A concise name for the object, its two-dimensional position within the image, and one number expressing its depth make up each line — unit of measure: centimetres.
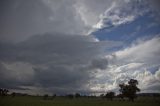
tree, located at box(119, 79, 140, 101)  5250
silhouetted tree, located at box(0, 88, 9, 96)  7267
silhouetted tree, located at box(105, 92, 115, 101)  6897
